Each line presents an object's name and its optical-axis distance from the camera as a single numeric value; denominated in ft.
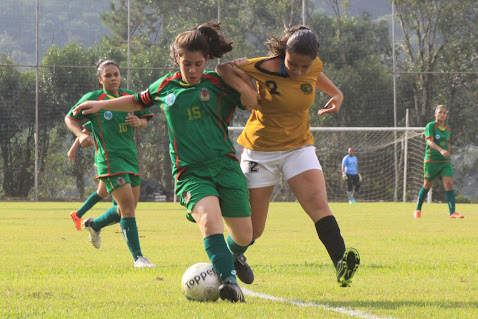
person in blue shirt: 141.67
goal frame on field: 148.62
